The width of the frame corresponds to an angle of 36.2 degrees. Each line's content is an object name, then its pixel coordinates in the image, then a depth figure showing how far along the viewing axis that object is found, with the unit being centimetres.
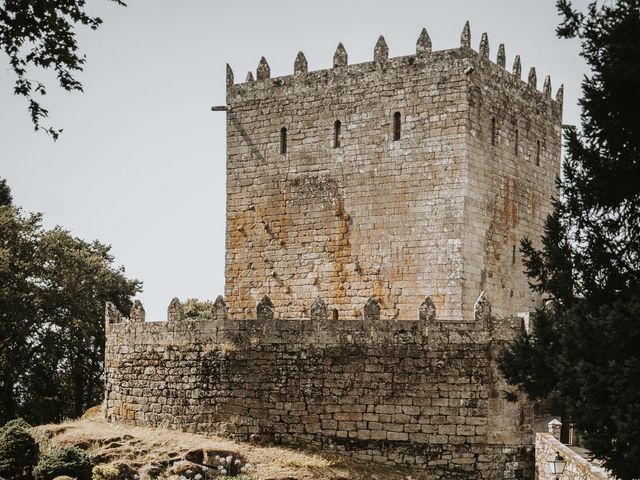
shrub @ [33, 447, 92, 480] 2188
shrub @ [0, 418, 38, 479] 2373
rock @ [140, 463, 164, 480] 2122
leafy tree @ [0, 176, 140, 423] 3638
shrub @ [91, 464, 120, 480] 2130
